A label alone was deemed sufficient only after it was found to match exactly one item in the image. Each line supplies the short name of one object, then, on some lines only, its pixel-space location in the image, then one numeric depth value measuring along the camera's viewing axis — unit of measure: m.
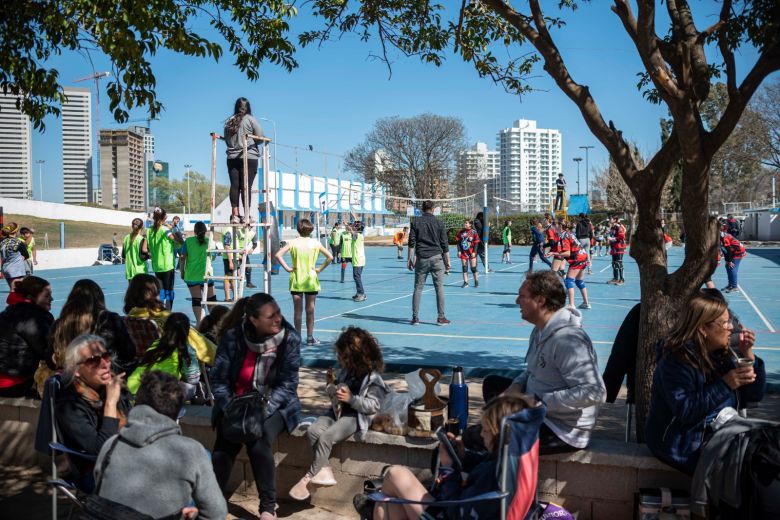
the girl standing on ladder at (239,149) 9.42
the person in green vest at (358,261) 17.72
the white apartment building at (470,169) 73.06
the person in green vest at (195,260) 11.80
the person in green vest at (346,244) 20.38
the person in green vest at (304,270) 10.63
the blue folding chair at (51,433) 4.36
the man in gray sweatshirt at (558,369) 4.34
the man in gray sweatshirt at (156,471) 3.46
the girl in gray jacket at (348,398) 5.07
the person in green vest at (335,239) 27.73
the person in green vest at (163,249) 12.38
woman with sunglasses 4.41
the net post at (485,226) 22.86
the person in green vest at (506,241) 32.25
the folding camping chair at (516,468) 3.52
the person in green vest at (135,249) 12.90
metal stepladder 8.98
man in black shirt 12.95
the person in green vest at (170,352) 5.56
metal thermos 5.07
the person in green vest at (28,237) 18.28
